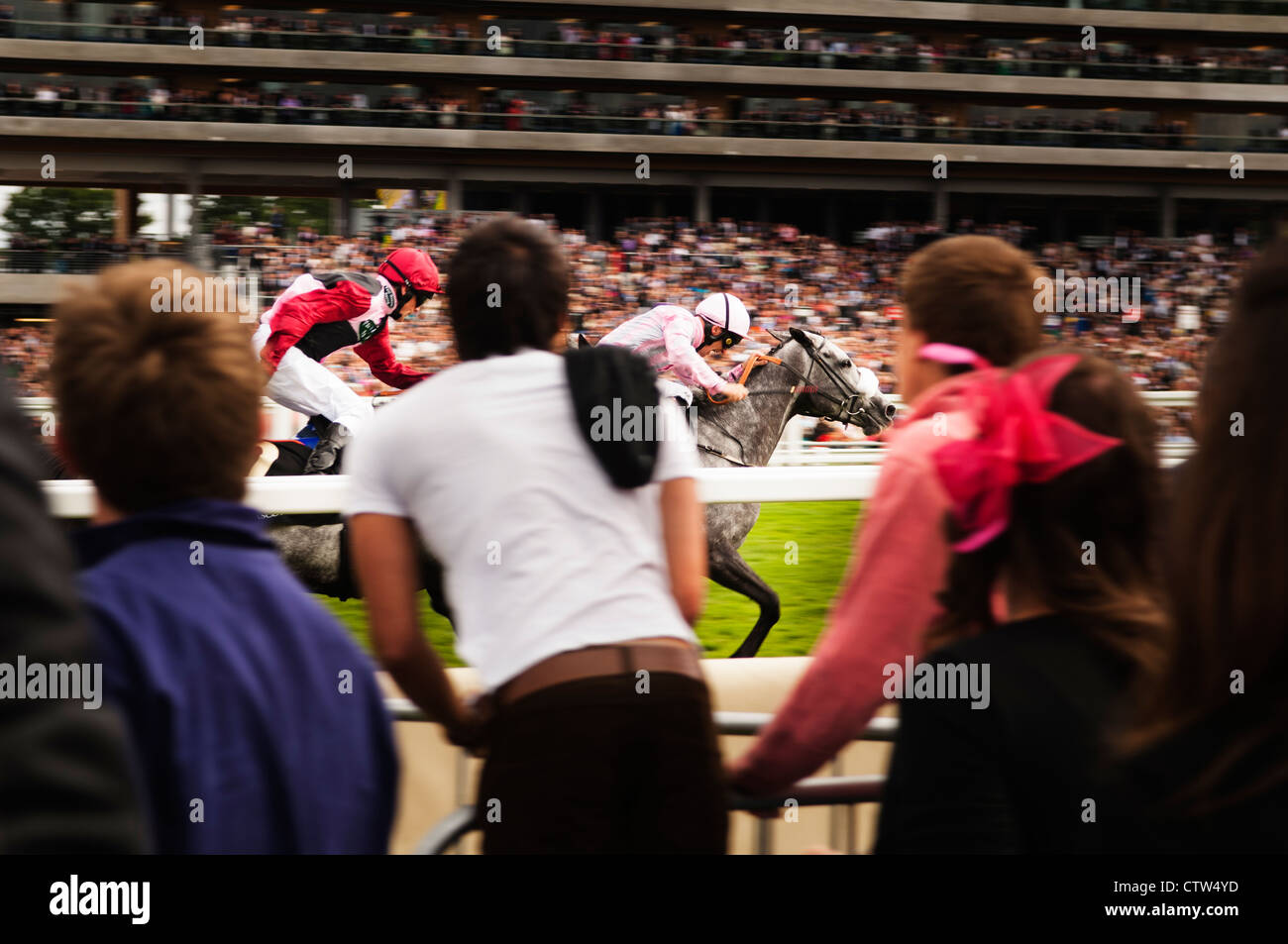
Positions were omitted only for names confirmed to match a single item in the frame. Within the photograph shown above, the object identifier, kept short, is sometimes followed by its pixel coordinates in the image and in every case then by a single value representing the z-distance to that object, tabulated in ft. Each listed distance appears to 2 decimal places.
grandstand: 91.09
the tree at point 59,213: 89.91
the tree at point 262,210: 92.22
